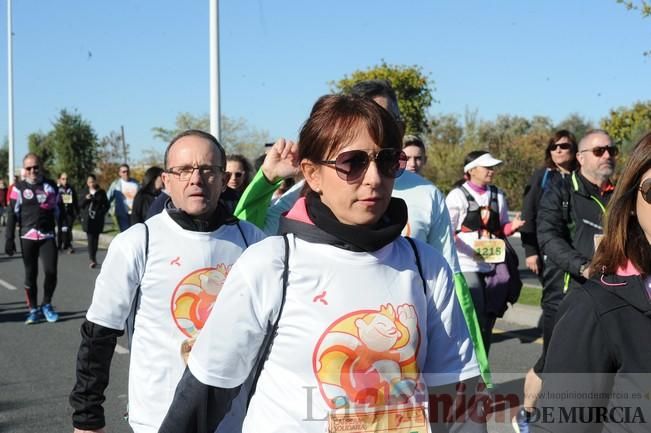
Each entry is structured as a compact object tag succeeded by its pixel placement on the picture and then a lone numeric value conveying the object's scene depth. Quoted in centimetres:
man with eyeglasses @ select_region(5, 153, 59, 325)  910
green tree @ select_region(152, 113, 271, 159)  4488
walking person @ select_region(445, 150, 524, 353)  586
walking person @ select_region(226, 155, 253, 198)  592
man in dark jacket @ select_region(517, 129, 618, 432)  478
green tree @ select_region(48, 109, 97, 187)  4116
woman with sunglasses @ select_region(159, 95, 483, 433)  183
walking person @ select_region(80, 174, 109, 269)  1505
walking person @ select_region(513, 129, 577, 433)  644
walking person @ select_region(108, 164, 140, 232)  1411
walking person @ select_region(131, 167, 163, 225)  863
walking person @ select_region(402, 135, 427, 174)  551
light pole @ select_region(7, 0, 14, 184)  3148
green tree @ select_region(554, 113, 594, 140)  5652
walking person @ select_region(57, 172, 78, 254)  1577
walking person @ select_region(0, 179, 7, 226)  2462
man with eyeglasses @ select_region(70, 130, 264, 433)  288
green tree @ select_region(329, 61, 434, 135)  3005
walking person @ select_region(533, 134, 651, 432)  186
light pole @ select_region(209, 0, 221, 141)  1080
